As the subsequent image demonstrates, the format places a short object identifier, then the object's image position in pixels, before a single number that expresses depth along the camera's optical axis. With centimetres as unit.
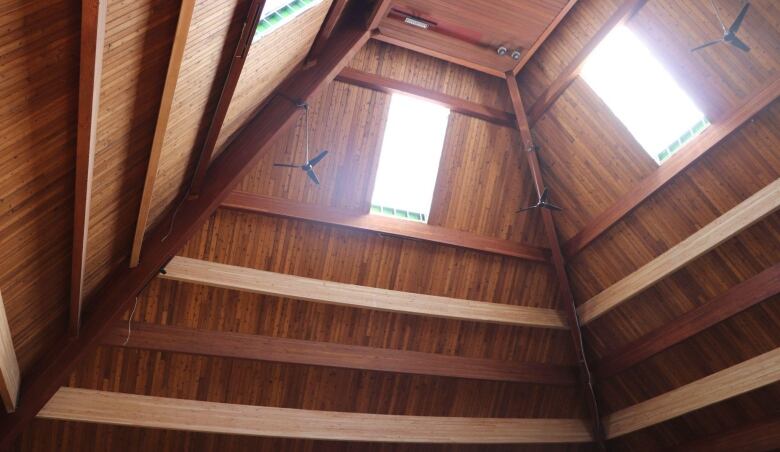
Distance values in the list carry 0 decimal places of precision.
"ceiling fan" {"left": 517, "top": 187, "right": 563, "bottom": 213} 886
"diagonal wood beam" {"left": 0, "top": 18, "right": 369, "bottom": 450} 670
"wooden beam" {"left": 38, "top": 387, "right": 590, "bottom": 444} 816
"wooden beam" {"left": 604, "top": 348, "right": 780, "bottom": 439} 784
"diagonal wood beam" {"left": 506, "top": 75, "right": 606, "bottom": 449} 963
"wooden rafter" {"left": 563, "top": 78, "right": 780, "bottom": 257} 708
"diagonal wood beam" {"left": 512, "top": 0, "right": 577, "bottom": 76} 831
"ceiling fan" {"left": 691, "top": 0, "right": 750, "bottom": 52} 611
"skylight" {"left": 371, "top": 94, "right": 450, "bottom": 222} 960
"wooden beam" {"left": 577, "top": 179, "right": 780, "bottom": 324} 733
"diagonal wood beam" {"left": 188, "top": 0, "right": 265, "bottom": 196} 505
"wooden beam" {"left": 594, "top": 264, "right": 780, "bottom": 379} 762
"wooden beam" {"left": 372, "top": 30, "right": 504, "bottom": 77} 880
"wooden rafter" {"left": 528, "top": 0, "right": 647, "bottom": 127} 778
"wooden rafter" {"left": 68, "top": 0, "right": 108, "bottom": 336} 321
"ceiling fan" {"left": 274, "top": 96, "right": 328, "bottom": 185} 773
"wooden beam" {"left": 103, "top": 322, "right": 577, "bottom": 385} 857
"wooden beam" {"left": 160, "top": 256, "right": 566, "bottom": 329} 853
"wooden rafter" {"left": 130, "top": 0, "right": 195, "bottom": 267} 402
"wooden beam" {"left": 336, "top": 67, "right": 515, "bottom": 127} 904
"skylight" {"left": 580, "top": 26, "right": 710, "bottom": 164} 827
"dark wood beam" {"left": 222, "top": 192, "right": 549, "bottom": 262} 873
